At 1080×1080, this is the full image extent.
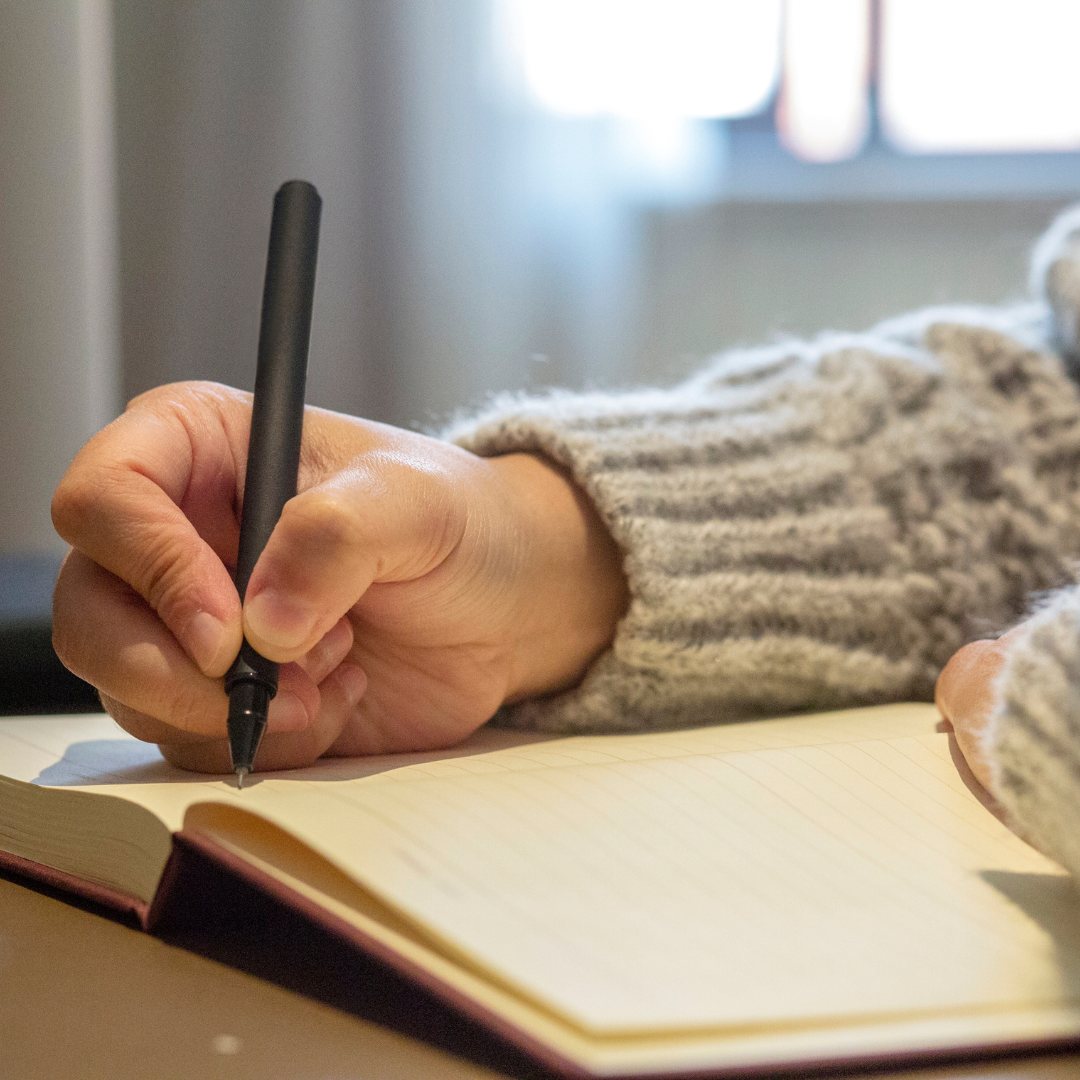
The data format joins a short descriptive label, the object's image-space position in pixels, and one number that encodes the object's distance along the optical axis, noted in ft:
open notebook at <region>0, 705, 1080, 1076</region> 1.95
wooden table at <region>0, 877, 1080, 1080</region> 1.98
